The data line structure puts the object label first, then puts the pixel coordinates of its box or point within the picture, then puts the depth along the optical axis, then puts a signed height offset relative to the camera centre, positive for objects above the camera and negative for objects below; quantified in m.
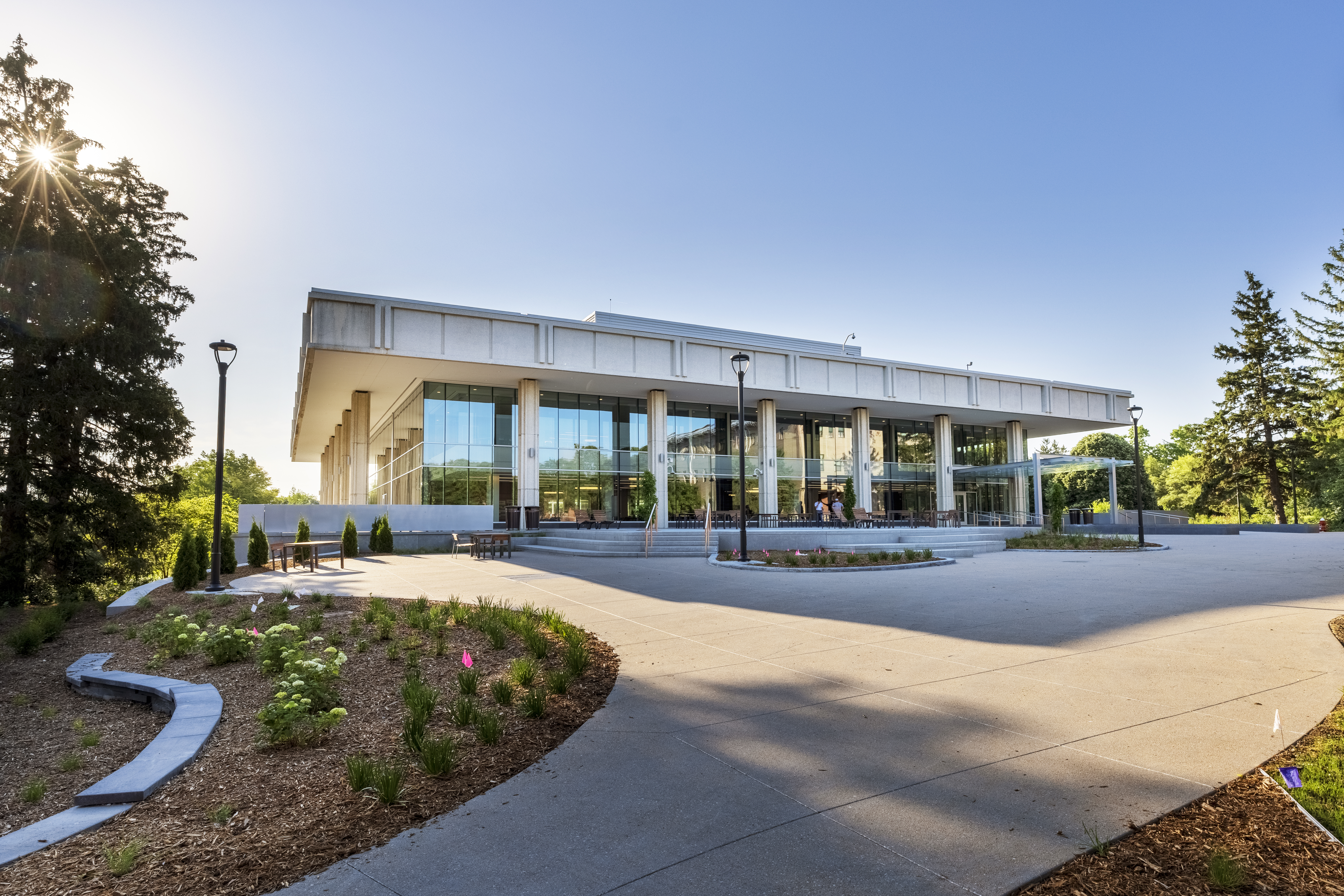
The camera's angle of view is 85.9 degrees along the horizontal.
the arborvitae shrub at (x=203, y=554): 14.40 -0.87
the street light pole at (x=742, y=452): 16.67 +1.35
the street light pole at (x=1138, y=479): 24.22 +0.75
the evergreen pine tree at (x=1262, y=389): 47.53 +7.42
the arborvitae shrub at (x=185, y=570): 13.62 -1.10
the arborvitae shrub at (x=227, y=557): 16.50 -1.05
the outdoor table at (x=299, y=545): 17.25 -1.11
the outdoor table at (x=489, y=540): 20.62 -0.93
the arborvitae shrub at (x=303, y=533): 22.36 -0.71
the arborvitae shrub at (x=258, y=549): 18.41 -0.99
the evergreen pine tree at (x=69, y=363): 18.70 +4.11
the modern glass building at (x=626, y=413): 28.62 +4.95
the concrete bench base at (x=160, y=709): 3.94 -1.50
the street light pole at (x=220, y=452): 13.20 +1.14
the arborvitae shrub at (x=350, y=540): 21.67 -0.91
